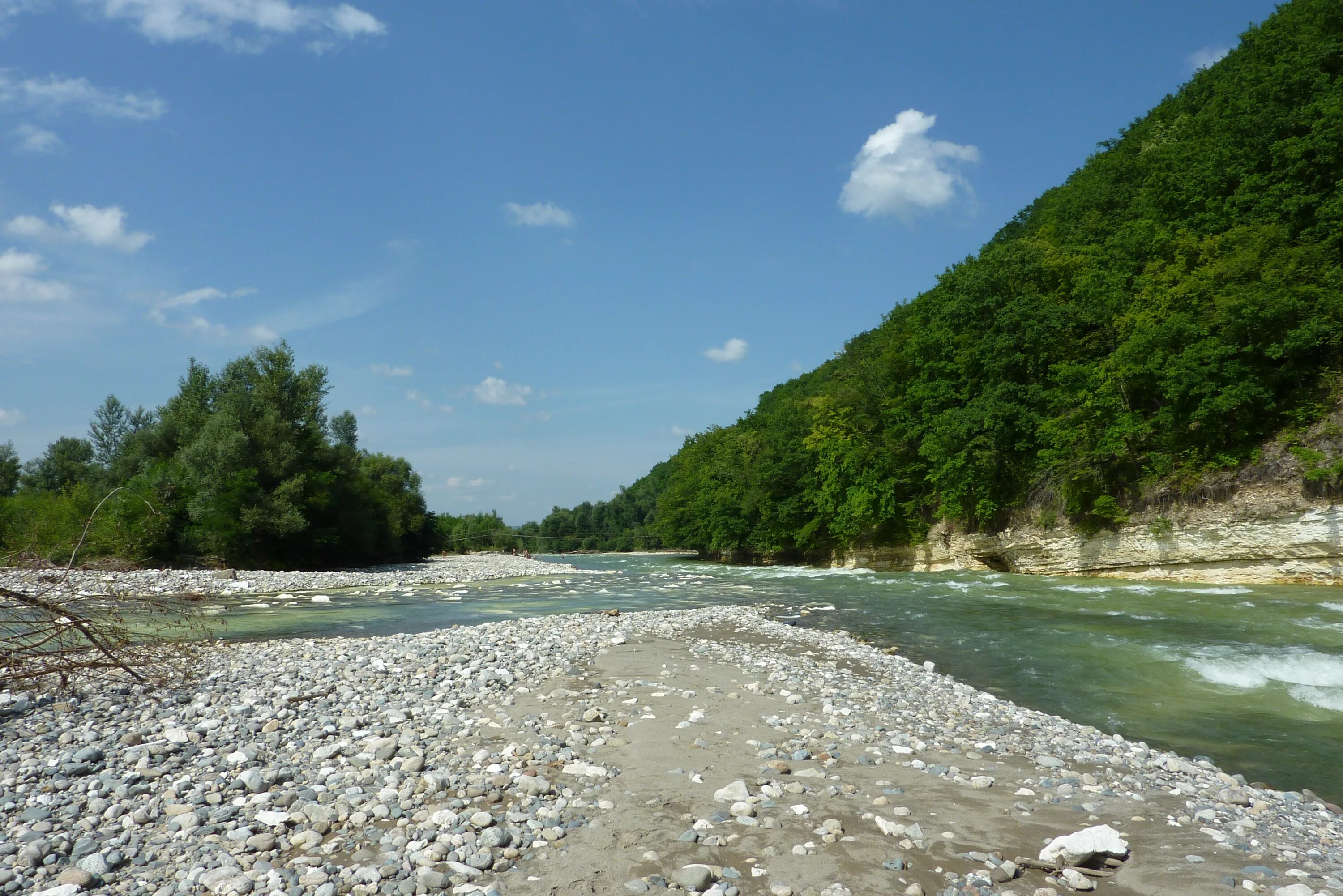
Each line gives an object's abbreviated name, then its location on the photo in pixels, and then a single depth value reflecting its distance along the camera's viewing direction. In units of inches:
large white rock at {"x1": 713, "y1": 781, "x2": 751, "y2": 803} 214.4
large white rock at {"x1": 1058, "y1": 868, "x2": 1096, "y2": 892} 162.1
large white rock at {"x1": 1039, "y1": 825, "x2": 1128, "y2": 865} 172.4
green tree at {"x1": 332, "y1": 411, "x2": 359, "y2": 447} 2659.9
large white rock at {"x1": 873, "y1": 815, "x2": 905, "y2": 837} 190.4
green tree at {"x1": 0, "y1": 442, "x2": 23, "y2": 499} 2391.7
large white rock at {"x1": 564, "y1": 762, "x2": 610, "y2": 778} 235.6
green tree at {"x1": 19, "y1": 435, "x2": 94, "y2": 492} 2488.9
